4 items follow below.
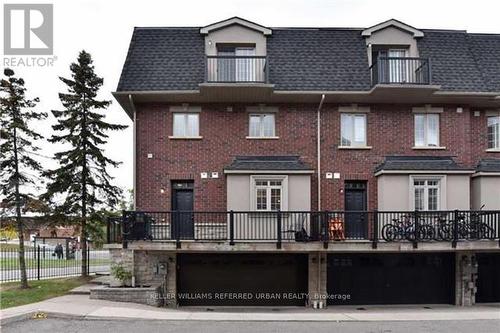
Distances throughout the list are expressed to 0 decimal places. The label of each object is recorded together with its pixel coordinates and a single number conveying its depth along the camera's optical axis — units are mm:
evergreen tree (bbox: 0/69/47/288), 16281
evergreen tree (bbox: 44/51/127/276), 18625
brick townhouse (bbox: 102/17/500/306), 16328
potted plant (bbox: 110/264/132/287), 15320
